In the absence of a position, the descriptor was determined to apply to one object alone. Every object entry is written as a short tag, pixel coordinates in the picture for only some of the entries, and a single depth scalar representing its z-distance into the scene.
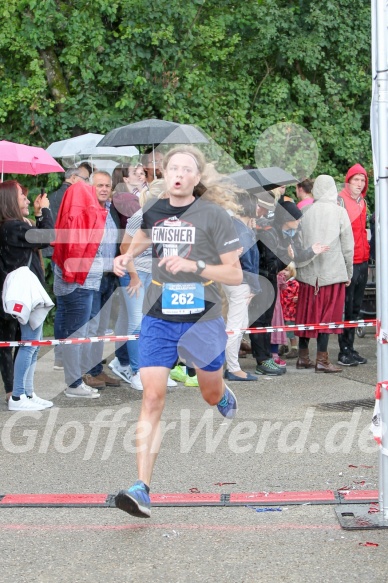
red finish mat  11.29
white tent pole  10.06
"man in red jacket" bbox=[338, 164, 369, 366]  21.58
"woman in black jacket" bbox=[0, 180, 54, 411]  16.58
